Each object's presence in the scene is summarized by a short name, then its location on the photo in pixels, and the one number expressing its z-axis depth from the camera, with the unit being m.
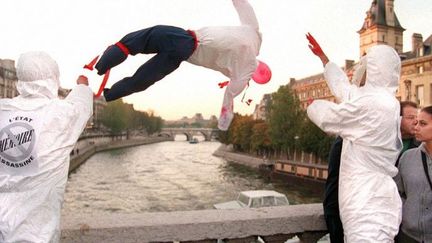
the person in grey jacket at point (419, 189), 2.66
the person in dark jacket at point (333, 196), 2.93
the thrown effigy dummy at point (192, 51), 2.75
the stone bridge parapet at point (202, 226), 2.80
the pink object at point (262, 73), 3.50
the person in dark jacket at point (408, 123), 3.23
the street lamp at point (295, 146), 36.27
